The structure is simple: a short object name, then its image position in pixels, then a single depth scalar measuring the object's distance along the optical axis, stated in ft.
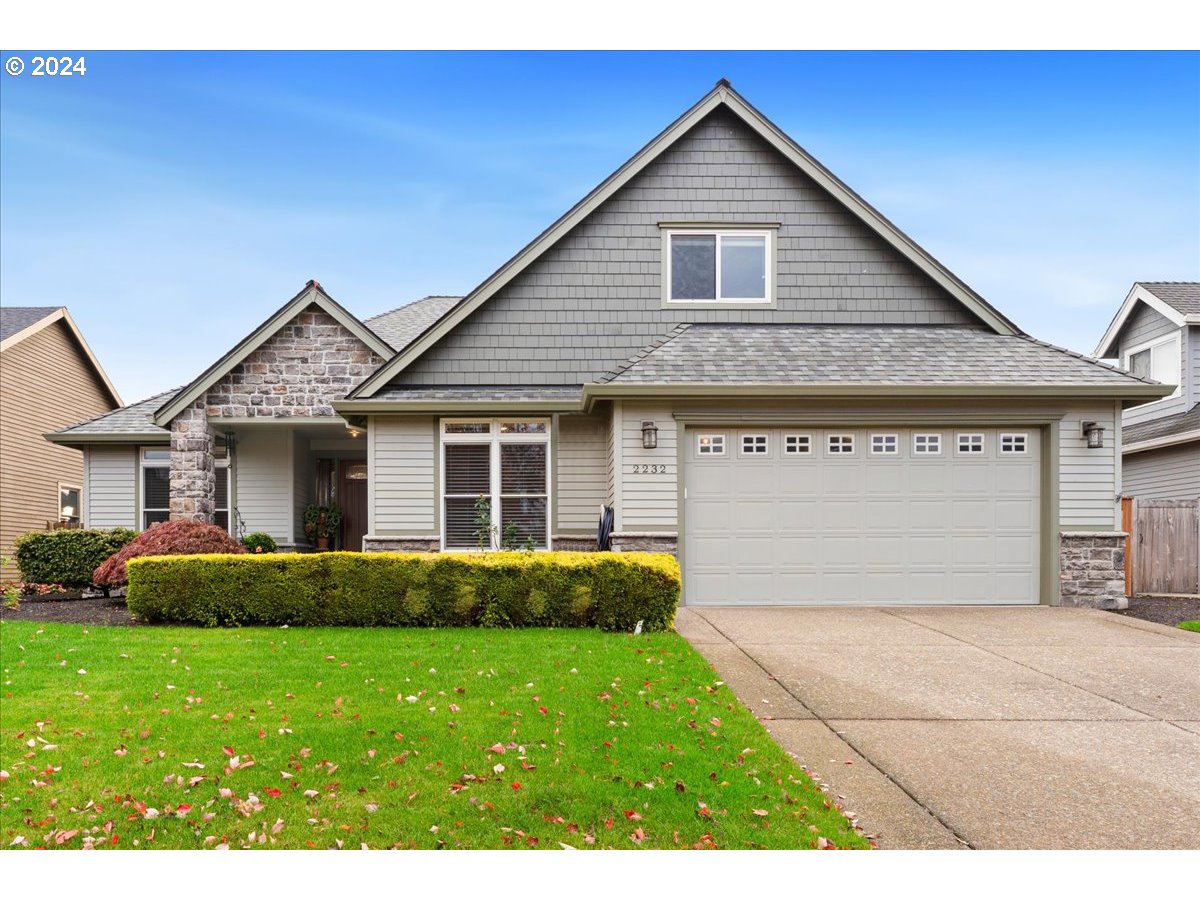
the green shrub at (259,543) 47.91
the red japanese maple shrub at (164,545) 40.04
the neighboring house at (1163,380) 55.52
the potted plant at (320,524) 53.98
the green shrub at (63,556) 49.14
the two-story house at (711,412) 37.63
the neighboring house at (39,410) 66.18
